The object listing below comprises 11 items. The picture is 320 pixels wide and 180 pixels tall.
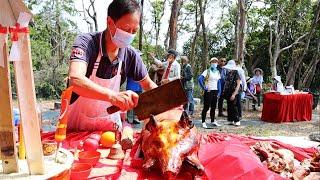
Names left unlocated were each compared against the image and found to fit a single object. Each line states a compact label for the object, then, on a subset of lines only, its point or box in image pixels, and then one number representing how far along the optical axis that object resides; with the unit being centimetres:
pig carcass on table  146
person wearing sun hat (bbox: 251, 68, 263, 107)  911
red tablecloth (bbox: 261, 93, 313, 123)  722
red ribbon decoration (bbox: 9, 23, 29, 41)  93
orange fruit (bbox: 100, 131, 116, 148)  181
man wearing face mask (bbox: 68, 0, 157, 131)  161
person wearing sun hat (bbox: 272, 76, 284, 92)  736
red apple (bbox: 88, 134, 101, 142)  187
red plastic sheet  151
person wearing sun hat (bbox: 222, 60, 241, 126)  636
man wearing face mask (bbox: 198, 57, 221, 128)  614
